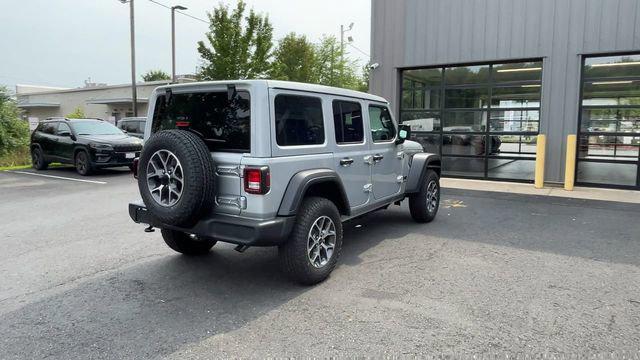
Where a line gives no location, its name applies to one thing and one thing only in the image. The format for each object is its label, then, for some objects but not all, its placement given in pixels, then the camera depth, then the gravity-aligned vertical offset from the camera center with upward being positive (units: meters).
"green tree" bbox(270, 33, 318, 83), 36.00 +6.04
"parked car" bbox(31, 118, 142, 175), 12.51 -0.36
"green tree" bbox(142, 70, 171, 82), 76.86 +9.57
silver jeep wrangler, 3.78 -0.30
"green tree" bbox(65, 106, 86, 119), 29.75 +1.10
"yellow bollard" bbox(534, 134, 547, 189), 10.36 -0.50
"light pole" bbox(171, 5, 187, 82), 27.16 +5.21
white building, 36.56 +2.70
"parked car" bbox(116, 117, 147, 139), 16.80 +0.27
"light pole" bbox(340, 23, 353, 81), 39.64 +7.42
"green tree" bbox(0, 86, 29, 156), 15.70 +0.11
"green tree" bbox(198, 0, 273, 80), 25.56 +4.89
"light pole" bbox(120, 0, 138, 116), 23.16 +4.35
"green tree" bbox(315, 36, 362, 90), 39.50 +6.05
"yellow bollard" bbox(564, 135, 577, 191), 9.91 -0.56
